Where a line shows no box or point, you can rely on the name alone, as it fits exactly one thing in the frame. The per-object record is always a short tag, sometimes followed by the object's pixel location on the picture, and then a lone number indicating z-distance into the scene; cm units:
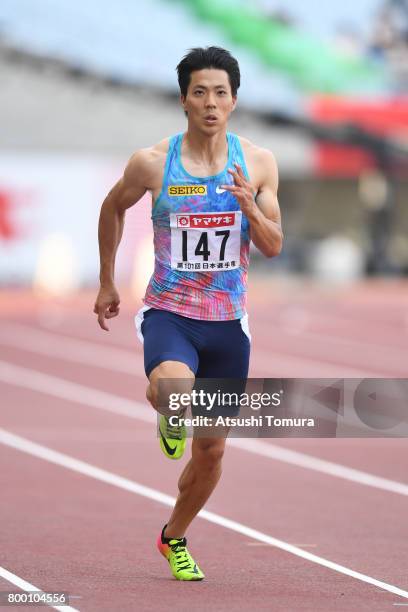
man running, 1237
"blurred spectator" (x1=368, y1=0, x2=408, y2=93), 8037
